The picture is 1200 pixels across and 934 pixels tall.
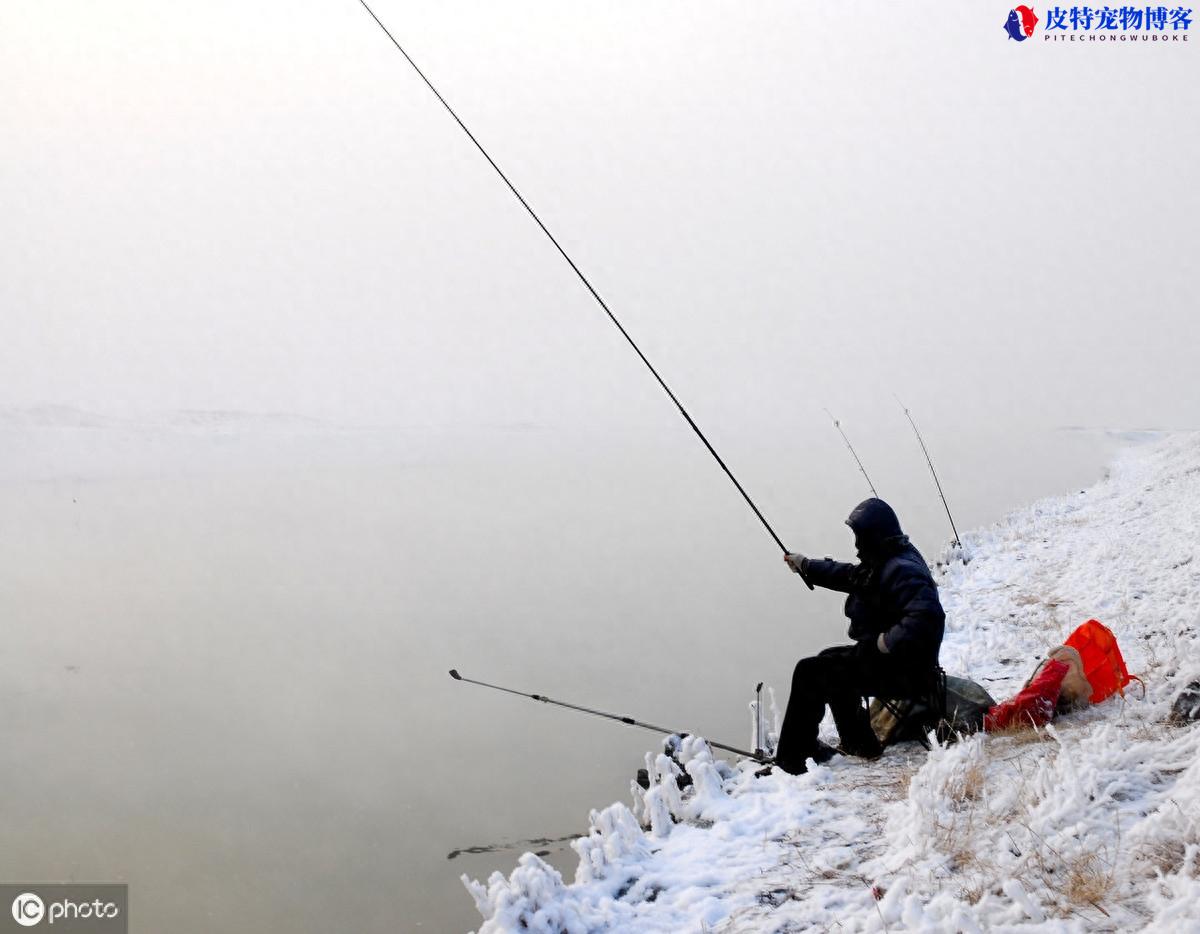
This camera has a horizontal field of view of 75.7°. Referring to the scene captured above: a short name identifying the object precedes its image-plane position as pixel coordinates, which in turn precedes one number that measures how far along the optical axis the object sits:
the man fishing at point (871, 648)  5.04
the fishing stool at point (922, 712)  5.29
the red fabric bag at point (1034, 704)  5.20
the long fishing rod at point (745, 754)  5.96
